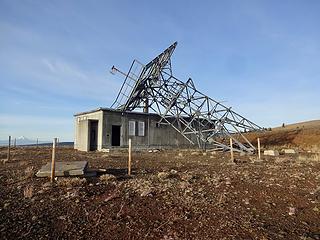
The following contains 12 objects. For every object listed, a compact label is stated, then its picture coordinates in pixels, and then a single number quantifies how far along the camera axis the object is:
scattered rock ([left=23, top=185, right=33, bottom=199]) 5.96
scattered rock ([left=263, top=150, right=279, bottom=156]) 17.04
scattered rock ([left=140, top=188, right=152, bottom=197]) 6.09
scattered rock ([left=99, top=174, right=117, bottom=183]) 7.52
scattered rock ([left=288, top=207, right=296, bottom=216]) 5.18
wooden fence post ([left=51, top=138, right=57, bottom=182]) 7.10
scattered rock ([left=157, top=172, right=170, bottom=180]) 7.82
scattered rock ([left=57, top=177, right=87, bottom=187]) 6.78
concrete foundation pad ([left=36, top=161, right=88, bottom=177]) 7.65
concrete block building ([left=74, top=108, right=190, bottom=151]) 20.52
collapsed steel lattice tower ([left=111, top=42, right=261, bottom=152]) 20.90
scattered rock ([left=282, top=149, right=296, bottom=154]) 19.44
